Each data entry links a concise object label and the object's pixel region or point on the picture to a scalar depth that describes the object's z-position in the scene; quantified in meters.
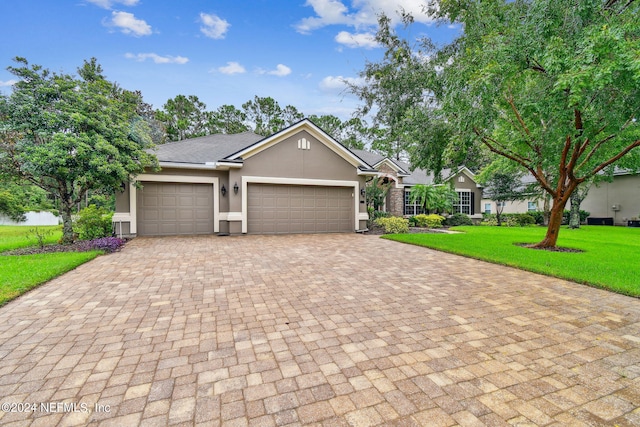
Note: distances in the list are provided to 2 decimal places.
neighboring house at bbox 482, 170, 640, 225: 17.86
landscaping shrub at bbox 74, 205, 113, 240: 9.86
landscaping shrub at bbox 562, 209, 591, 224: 19.98
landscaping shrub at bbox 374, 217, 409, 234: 13.45
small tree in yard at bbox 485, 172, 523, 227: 19.19
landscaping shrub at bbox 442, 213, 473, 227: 18.88
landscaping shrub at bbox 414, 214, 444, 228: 17.20
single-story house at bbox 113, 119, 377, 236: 11.44
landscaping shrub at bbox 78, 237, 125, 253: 7.91
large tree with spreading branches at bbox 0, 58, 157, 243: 7.88
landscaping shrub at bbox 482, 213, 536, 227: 18.77
